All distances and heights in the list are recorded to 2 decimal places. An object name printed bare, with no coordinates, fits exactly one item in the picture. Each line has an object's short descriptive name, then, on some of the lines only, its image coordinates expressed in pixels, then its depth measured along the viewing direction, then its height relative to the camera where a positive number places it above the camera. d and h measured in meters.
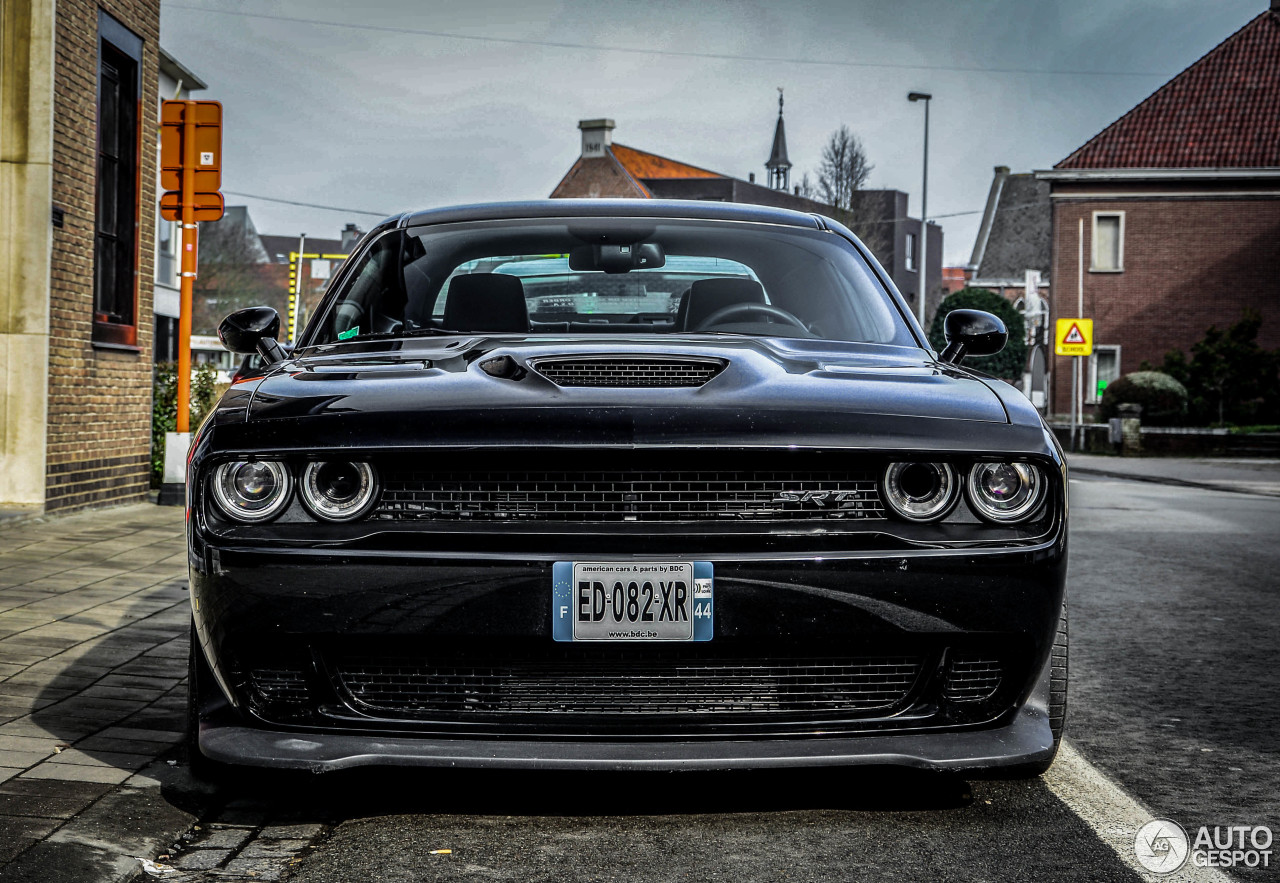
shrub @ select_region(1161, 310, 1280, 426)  31.34 +1.41
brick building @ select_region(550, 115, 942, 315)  71.56 +12.85
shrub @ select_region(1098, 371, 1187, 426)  31.22 +0.97
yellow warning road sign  28.45 +2.01
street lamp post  43.49 +8.38
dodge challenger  3.05 -0.29
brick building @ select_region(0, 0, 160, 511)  9.52 +1.17
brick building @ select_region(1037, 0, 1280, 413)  38.66 +5.93
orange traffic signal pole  11.45 +1.44
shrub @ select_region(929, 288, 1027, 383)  45.71 +3.65
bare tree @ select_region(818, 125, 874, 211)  59.53 +10.68
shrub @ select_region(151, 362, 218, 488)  12.81 +0.18
